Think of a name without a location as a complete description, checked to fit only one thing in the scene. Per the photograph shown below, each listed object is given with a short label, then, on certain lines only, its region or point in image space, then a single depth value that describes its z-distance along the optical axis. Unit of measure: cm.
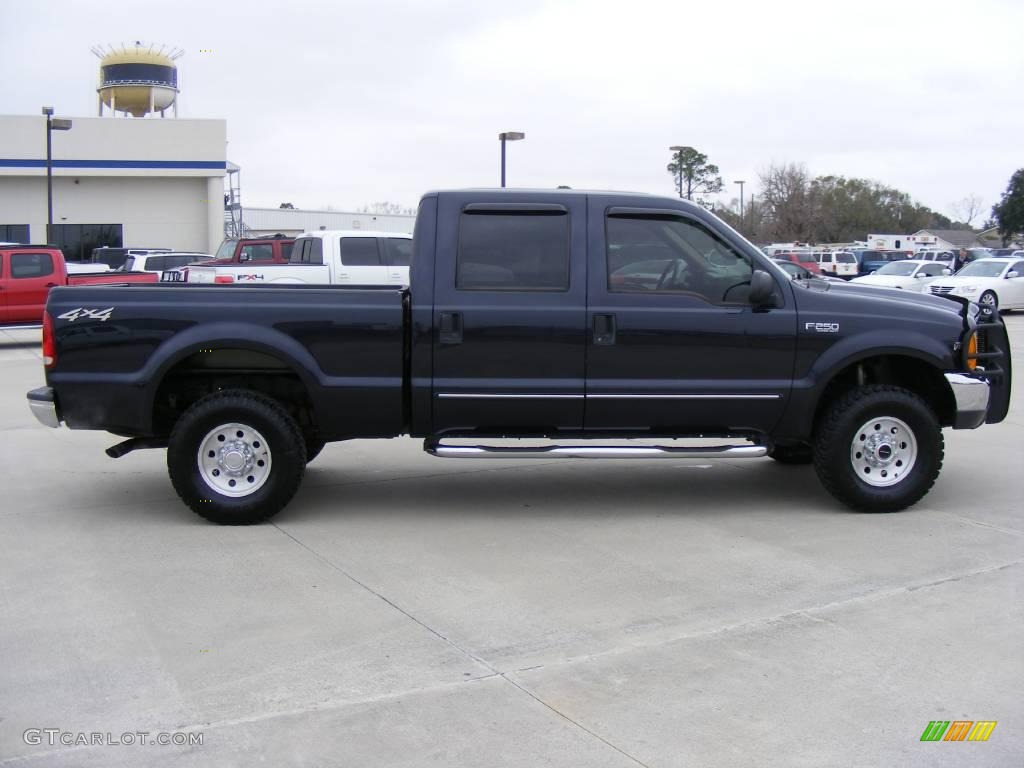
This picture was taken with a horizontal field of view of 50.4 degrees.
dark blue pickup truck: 689
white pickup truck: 1870
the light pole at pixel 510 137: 2638
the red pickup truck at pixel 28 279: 1895
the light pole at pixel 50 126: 3375
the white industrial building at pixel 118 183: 4266
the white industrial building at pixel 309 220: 6194
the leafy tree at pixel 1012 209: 7612
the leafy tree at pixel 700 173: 5316
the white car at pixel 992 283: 2741
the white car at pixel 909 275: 2955
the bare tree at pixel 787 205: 8238
